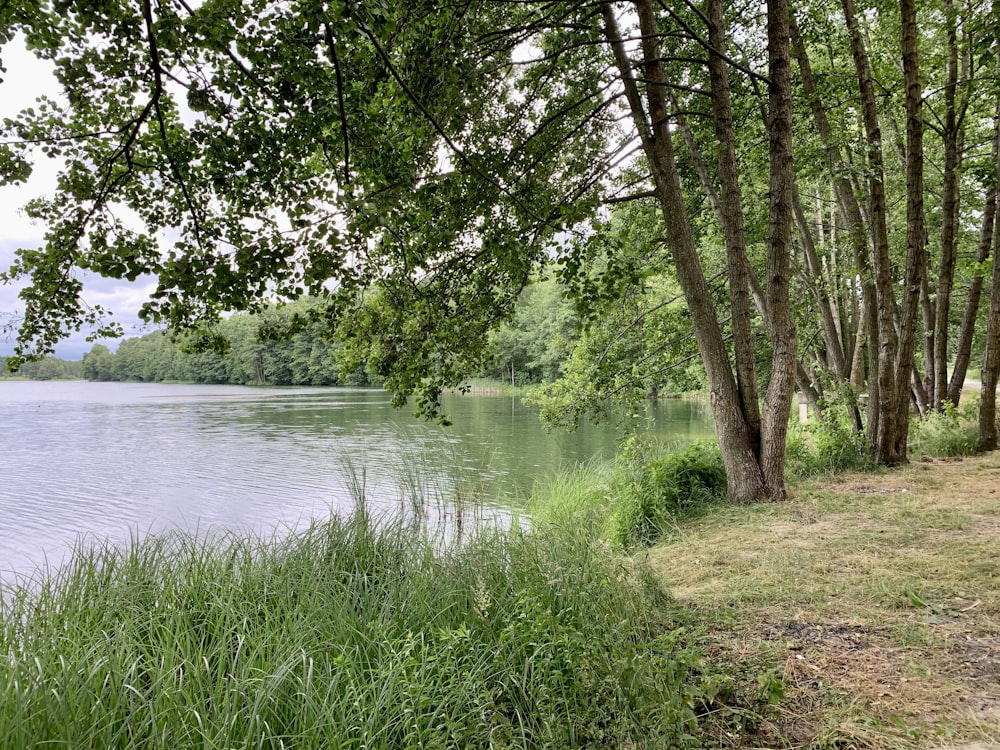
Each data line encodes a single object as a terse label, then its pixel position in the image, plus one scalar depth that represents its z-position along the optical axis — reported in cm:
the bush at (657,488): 552
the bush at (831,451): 708
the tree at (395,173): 299
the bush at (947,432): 749
